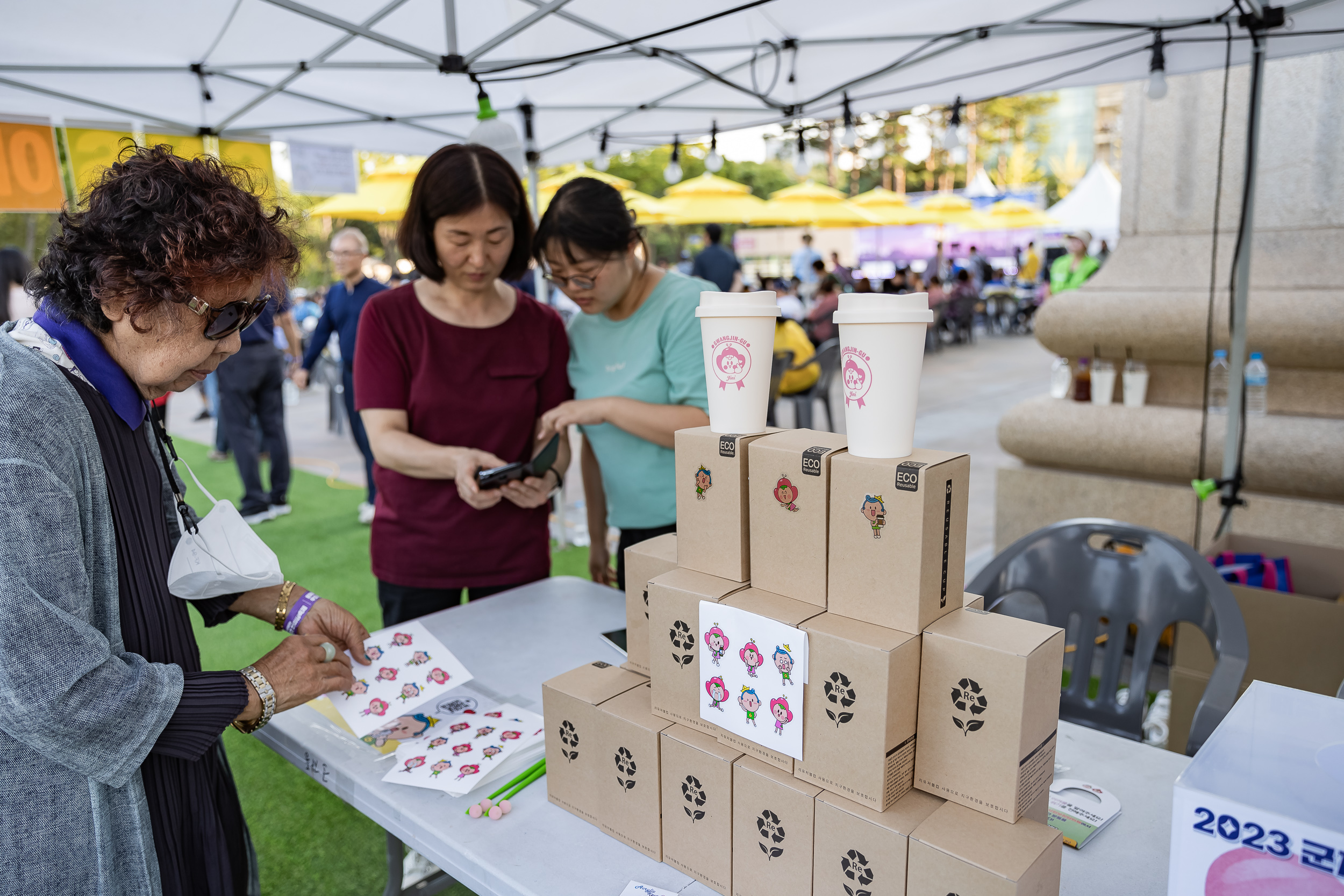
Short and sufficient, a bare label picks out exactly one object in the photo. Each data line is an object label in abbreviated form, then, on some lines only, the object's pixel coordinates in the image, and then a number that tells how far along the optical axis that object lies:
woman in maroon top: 1.84
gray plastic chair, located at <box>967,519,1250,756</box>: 1.86
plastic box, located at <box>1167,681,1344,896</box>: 0.67
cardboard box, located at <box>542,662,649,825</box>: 1.20
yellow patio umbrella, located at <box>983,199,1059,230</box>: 16.02
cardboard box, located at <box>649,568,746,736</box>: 1.10
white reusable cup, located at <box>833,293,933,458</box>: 0.95
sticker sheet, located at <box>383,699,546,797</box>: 1.31
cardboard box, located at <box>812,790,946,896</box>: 0.90
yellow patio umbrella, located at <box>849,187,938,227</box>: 13.86
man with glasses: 5.21
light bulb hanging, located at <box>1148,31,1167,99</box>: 3.23
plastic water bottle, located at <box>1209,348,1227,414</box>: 3.75
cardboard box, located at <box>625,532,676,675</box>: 1.26
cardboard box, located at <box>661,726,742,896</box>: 1.05
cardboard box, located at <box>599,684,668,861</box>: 1.12
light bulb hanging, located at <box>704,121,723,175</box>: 5.07
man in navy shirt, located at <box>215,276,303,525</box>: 5.59
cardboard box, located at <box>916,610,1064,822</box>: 0.89
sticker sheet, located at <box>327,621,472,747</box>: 1.39
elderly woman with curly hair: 0.95
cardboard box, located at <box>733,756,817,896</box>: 0.98
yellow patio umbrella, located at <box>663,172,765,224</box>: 10.85
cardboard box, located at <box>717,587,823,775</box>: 1.01
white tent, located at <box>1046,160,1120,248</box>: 12.16
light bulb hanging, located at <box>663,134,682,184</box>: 5.64
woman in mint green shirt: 1.84
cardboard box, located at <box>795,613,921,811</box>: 0.91
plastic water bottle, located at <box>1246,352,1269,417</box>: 3.55
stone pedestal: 3.47
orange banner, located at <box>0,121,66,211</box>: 3.87
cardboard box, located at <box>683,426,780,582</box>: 1.11
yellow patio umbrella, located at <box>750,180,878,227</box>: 11.82
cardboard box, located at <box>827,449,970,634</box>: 0.93
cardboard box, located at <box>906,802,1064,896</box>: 0.83
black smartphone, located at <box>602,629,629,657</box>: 1.82
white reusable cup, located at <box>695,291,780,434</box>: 1.12
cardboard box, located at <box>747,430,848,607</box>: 1.02
